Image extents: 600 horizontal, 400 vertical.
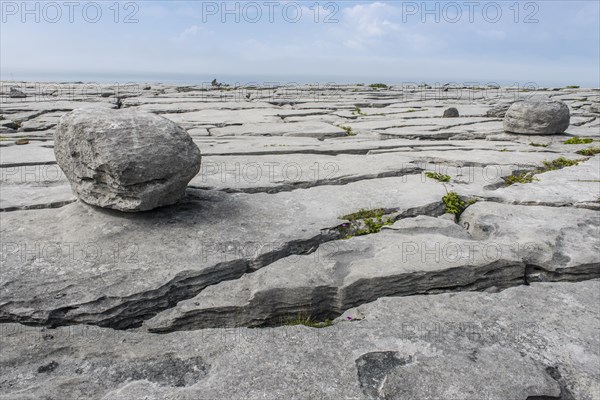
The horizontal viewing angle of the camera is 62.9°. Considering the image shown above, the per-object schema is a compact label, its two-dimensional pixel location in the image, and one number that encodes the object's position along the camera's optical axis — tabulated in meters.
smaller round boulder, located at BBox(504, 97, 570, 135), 6.70
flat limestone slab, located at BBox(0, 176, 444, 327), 2.28
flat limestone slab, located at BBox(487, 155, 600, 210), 3.62
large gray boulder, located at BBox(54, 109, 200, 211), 2.77
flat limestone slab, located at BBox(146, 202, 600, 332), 2.34
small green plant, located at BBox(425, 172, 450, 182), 4.15
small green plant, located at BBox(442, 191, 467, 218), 3.45
